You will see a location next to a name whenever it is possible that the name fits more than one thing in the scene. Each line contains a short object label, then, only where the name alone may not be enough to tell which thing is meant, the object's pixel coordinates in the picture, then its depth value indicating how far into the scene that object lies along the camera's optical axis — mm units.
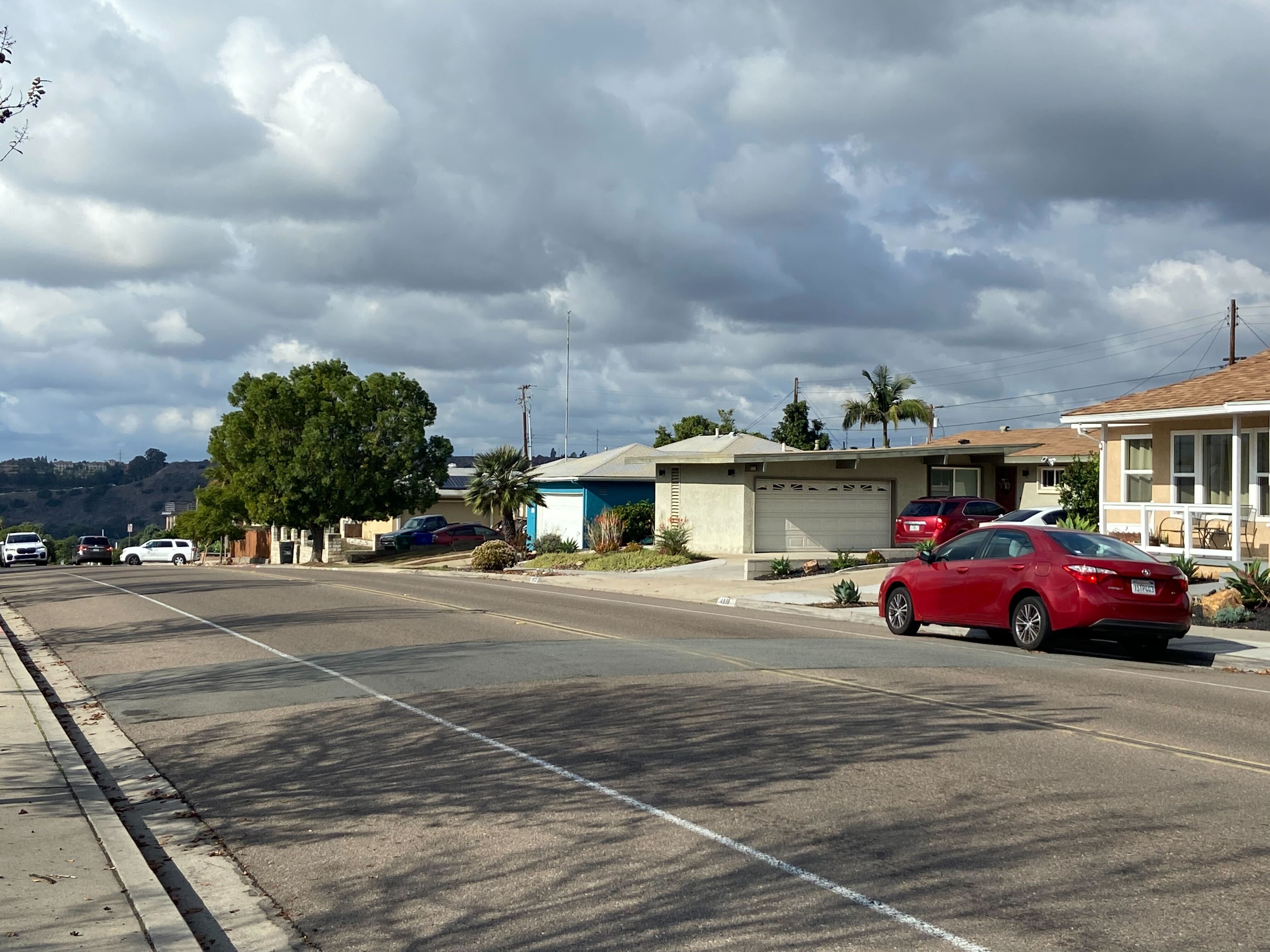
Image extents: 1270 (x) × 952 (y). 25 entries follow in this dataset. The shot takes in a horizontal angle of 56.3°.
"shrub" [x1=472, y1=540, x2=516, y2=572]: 38500
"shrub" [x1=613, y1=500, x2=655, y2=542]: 42062
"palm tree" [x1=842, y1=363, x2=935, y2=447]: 64438
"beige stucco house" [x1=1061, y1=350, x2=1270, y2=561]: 23547
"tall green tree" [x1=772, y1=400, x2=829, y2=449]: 68500
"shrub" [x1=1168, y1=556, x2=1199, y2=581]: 21875
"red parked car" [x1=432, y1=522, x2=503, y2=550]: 51031
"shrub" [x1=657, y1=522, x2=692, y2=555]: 35906
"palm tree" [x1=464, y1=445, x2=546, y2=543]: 43656
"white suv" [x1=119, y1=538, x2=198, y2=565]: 61531
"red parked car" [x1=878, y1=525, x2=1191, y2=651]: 14609
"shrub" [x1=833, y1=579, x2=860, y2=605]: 23031
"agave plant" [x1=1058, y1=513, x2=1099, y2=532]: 26359
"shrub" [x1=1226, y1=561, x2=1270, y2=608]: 19062
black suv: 57906
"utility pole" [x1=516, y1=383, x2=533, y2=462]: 78625
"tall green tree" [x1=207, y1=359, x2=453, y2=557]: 52062
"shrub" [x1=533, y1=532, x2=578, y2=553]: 42688
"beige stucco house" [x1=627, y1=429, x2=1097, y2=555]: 36844
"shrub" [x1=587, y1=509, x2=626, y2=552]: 39031
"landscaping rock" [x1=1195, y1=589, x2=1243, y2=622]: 19281
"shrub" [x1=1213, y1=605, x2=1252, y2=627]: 18516
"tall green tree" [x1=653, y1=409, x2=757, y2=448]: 75250
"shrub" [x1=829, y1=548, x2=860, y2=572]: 30766
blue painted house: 44250
